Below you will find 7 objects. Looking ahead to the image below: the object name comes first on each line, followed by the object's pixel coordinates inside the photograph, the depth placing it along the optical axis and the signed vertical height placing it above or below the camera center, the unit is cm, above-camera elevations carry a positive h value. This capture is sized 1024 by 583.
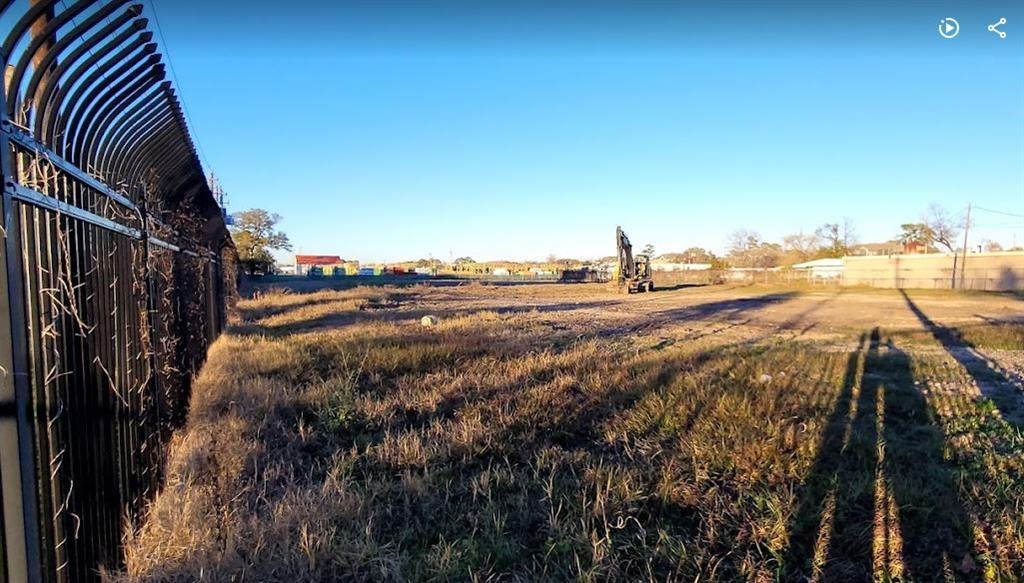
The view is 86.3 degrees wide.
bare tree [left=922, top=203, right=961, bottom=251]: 7294 +312
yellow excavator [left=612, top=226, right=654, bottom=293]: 3981 -113
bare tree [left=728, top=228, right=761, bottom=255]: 9275 +229
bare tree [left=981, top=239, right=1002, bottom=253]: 7656 +186
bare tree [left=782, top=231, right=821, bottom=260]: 8300 +231
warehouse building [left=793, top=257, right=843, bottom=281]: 5728 -123
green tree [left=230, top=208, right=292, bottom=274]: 5395 +225
